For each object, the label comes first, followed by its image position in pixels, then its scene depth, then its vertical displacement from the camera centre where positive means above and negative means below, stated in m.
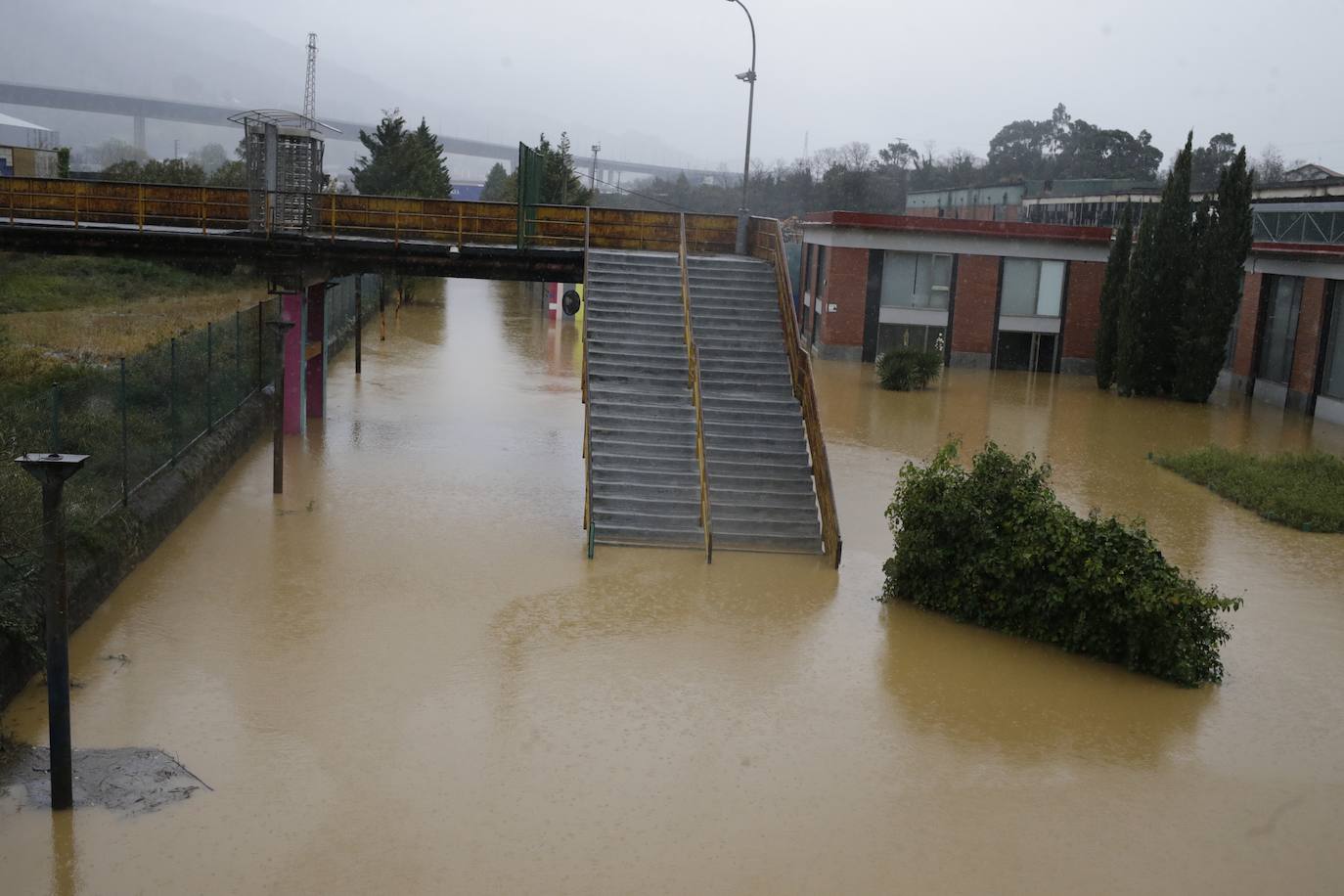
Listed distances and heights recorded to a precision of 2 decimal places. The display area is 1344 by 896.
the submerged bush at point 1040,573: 13.16 -3.22
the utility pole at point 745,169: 24.22 +1.97
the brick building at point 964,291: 41.34 -0.45
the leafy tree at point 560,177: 54.78 +3.38
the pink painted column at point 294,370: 23.16 -2.53
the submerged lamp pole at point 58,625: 8.78 -2.90
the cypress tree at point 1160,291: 35.09 -0.07
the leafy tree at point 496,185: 105.11 +5.67
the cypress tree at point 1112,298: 38.22 -0.40
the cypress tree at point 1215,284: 34.16 +0.24
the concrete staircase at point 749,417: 17.56 -2.33
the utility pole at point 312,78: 95.56 +12.61
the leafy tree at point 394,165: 61.31 +3.73
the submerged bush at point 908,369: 35.03 -2.66
